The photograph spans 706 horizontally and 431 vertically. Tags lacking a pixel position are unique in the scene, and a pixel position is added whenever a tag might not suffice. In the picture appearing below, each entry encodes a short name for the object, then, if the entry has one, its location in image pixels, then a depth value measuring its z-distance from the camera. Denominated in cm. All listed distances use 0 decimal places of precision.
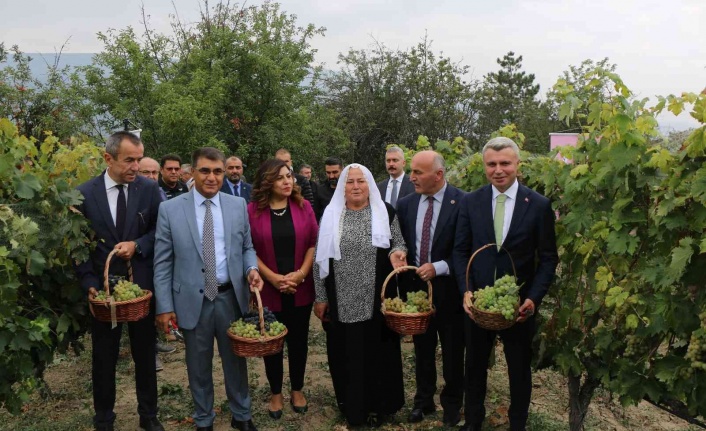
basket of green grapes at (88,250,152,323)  383
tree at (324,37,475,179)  2105
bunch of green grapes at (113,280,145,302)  388
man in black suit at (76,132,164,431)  411
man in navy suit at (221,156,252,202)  756
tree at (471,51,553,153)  2209
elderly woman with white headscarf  439
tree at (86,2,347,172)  1423
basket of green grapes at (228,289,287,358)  392
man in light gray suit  410
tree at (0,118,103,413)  349
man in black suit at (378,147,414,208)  693
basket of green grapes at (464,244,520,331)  356
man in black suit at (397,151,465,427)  447
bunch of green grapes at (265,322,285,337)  400
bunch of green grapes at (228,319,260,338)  395
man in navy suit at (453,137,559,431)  387
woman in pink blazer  452
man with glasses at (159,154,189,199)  693
